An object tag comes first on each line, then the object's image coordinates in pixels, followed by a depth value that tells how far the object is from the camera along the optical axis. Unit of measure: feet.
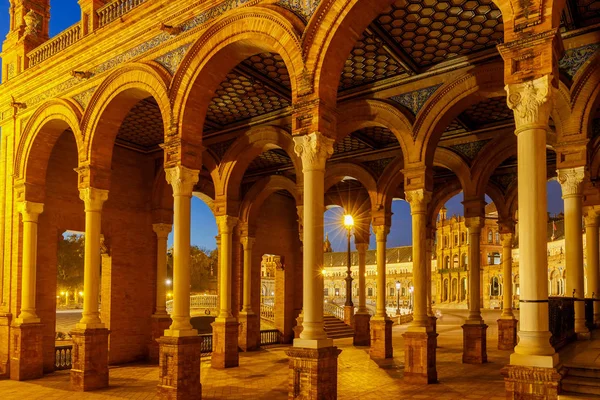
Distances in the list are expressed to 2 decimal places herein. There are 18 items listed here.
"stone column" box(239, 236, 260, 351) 65.77
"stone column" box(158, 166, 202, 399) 34.55
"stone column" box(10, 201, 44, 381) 45.24
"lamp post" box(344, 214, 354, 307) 63.82
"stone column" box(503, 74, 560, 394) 20.99
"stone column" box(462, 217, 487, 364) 49.73
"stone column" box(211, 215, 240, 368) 51.65
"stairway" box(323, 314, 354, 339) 77.56
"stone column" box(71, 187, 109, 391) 40.40
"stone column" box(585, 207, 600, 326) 48.21
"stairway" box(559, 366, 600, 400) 26.21
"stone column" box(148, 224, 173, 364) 56.13
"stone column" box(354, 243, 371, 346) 67.05
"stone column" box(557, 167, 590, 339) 36.29
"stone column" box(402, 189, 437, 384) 40.19
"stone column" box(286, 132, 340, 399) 28.14
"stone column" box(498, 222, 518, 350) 59.47
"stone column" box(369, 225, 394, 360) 54.95
